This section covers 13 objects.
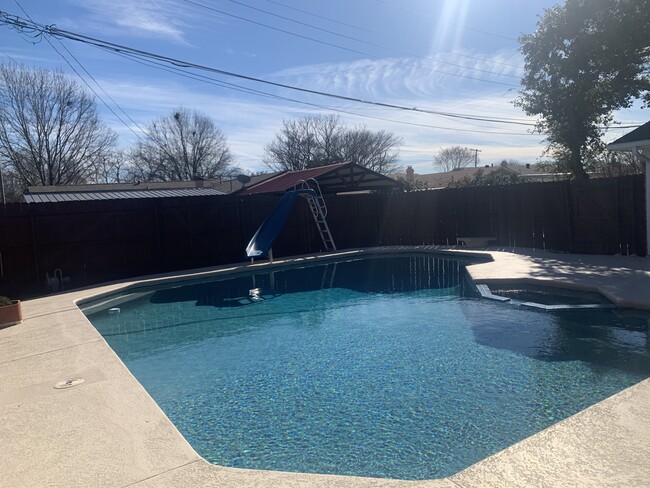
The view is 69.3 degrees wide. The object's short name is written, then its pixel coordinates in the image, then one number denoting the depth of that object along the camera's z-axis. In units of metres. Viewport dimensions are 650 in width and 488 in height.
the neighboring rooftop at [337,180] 18.77
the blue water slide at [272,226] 13.09
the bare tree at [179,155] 42.88
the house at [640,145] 10.48
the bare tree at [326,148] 42.16
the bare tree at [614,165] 16.17
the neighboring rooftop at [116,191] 18.61
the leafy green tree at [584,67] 13.14
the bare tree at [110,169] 37.16
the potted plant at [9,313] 7.64
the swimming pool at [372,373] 3.75
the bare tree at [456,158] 71.09
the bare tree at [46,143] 30.23
